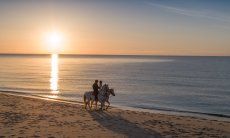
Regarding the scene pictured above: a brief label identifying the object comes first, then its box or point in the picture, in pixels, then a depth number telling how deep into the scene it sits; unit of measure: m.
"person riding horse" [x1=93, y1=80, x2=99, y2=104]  26.89
